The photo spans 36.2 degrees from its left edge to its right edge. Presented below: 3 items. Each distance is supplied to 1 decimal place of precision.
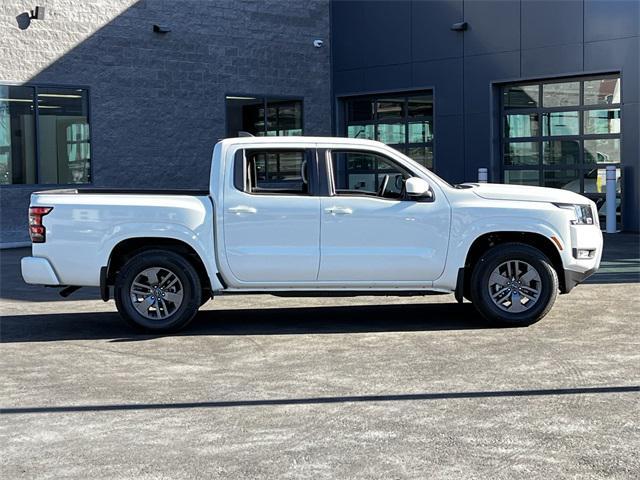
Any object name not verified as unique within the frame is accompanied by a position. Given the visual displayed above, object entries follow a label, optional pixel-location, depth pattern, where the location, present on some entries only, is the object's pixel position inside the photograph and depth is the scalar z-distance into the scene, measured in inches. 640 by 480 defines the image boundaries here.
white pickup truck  371.6
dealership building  792.3
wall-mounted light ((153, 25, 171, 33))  861.8
